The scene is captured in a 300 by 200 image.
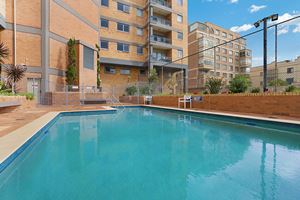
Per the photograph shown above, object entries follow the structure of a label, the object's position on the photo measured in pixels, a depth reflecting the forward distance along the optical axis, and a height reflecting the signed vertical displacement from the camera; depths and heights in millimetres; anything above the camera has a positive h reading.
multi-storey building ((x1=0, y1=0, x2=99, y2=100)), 9290 +4640
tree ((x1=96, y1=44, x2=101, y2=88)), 14299 +3182
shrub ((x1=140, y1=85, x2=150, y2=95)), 13771 +808
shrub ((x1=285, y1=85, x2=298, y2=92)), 6075 +489
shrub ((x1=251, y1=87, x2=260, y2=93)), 7212 +460
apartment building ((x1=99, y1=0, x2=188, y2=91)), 15901 +8049
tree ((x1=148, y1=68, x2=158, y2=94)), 15371 +2468
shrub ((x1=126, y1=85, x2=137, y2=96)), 14755 +860
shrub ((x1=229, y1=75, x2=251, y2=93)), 7655 +857
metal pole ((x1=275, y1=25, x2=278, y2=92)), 6446 +1466
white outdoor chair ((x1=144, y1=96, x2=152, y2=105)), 12707 -160
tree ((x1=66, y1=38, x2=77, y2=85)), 11359 +2882
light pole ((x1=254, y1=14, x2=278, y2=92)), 6310 +3025
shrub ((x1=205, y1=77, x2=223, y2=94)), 8415 +852
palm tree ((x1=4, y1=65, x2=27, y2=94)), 7896 +1414
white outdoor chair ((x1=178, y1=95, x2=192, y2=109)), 8916 -106
